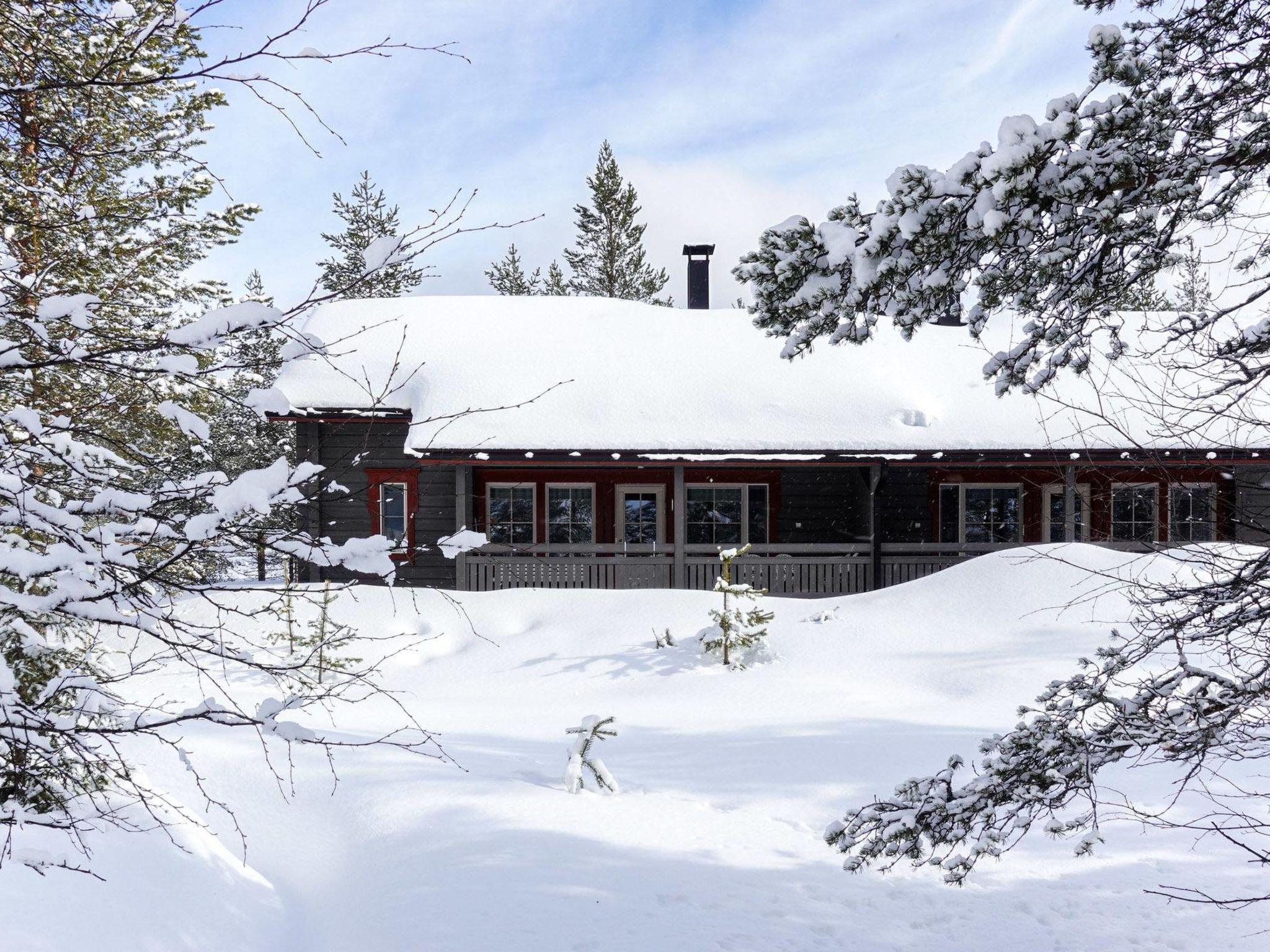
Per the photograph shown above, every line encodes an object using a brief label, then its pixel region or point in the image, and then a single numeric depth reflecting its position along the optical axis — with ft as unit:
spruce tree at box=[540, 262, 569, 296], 131.03
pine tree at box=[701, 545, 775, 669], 35.83
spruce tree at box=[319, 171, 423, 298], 114.42
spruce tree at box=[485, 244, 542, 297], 134.72
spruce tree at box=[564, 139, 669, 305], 121.08
